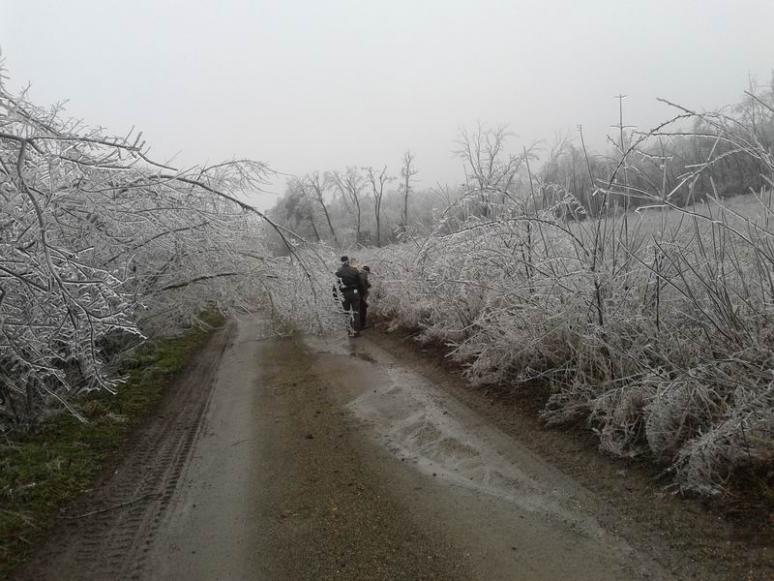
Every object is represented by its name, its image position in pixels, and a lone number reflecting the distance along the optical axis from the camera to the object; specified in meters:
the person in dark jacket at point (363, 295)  12.52
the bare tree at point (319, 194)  63.25
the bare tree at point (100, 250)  3.70
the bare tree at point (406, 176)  59.39
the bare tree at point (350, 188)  66.75
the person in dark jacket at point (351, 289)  12.15
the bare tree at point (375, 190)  60.56
